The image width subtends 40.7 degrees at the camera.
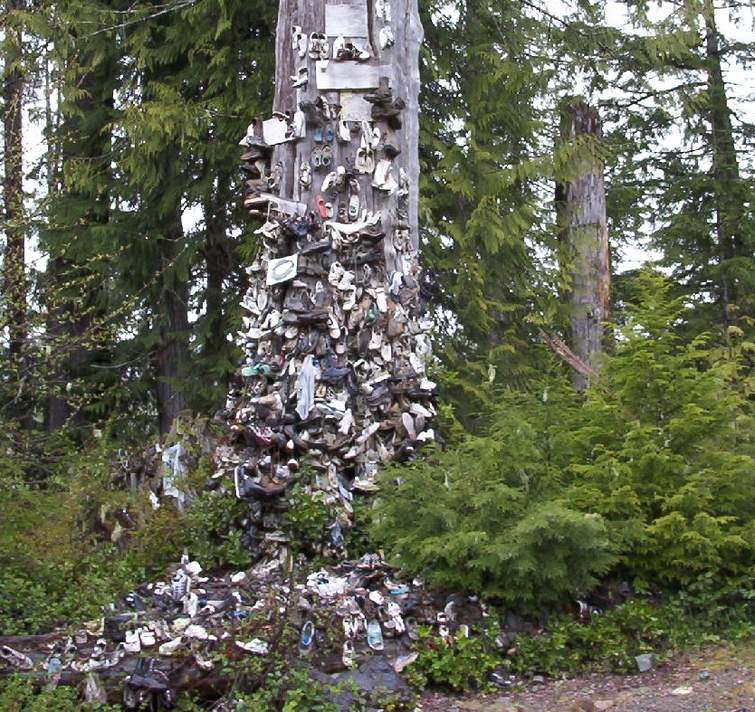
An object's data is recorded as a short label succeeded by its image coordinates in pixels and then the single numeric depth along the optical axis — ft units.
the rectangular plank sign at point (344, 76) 22.30
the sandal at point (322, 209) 21.80
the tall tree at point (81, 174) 33.86
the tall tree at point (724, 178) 46.65
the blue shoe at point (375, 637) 15.92
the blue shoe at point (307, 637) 15.35
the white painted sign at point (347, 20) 22.57
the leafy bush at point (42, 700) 13.75
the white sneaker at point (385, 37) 22.88
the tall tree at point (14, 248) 23.59
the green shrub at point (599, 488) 16.46
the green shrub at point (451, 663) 15.81
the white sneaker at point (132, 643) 15.08
